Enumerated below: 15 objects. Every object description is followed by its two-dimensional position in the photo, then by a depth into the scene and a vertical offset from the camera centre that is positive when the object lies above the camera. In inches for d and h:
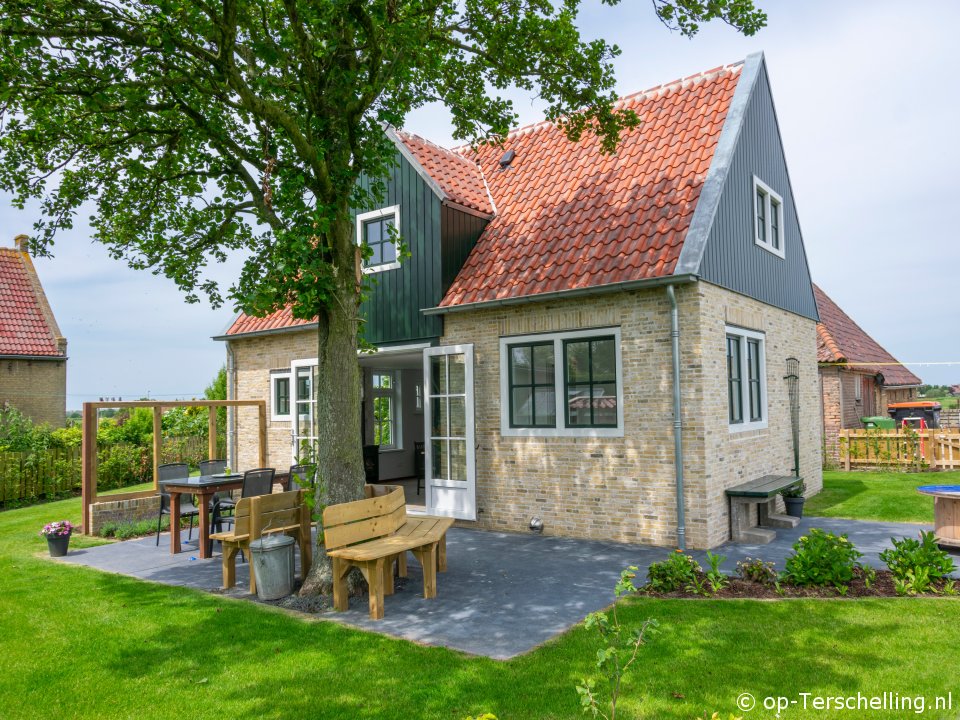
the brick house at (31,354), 808.9 +69.2
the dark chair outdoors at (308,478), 308.0 -35.2
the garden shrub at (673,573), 275.1 -74.2
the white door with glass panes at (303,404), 561.9 +0.5
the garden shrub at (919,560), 266.8 -69.3
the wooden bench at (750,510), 377.4 -67.5
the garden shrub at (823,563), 269.7 -70.1
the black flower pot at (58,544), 388.2 -78.5
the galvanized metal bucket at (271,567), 288.5 -70.3
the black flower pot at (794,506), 434.3 -73.6
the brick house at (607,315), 372.2 +53.8
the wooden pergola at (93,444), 461.7 -25.5
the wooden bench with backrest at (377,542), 262.5 -59.8
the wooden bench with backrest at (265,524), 305.4 -56.8
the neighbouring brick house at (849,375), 784.3 +23.2
